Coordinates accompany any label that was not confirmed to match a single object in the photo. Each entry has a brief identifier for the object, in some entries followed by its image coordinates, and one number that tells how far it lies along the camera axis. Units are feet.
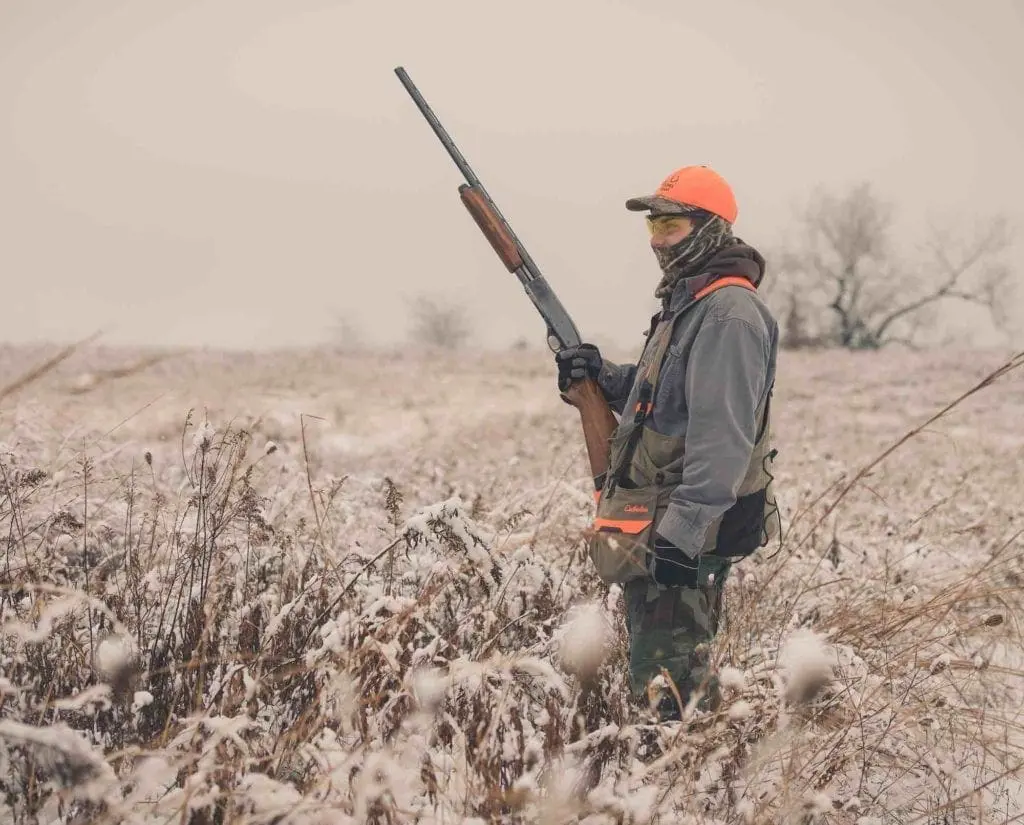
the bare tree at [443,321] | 177.68
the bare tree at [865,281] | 133.90
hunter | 8.09
